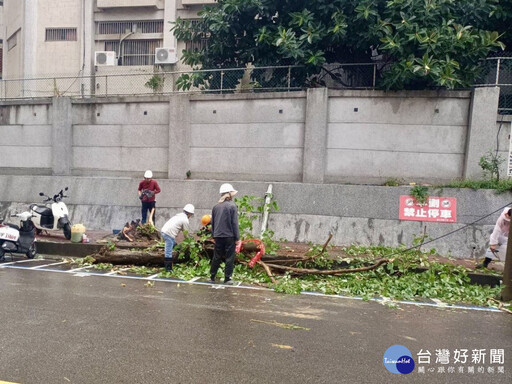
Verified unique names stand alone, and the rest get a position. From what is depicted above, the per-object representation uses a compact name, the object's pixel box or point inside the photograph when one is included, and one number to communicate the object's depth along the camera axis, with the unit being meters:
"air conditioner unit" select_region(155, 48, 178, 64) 19.81
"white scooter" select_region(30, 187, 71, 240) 11.65
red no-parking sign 11.10
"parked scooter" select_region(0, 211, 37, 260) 9.43
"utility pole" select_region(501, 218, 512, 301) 7.23
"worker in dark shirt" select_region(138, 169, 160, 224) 11.94
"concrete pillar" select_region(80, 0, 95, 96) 21.56
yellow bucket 10.89
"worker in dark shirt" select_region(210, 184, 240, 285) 7.99
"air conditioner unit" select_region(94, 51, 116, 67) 20.64
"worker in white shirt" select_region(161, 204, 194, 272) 8.61
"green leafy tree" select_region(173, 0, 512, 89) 11.20
